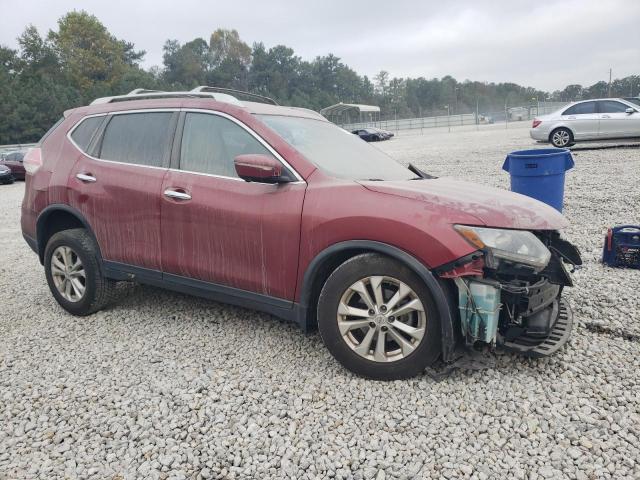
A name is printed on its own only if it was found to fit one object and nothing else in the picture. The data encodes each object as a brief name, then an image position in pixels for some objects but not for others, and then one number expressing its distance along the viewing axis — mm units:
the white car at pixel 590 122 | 14031
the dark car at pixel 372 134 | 36106
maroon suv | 2613
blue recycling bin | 5512
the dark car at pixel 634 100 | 15258
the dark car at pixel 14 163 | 19375
